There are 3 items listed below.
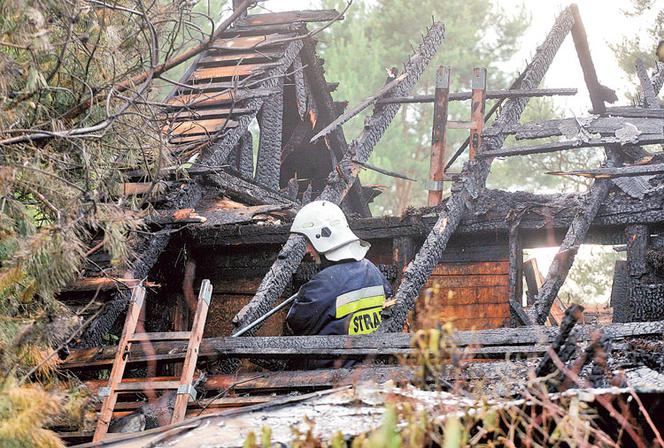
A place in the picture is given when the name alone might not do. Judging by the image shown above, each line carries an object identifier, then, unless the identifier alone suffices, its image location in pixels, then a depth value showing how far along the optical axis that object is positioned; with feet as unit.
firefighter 49.44
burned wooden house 47.91
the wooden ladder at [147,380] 45.39
